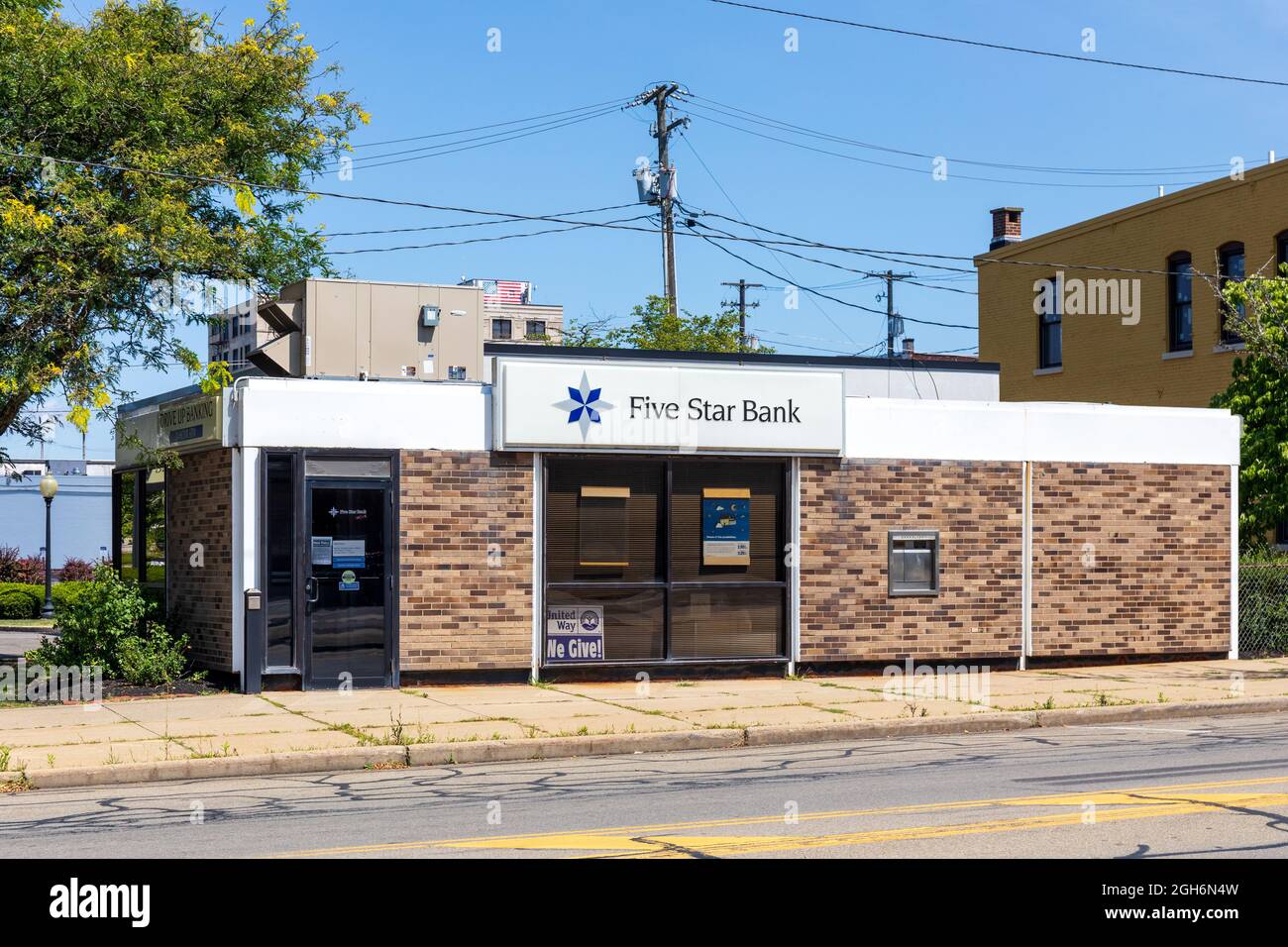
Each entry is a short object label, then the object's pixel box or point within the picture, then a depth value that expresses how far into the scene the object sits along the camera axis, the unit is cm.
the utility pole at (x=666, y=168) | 3681
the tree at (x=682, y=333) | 4488
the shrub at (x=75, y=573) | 4409
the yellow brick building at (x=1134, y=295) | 2950
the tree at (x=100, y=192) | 1673
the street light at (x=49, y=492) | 3472
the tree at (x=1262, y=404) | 2227
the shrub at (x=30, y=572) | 4362
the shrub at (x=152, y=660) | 1644
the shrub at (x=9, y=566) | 4356
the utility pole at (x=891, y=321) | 6601
